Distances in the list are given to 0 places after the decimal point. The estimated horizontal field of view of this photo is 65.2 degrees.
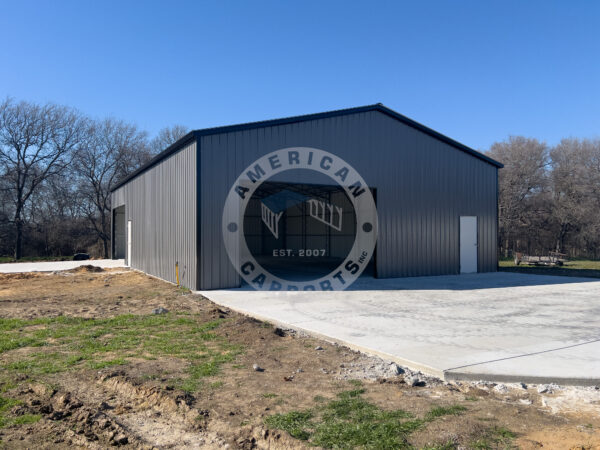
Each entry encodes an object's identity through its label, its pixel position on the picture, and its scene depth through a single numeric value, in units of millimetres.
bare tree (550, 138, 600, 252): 32719
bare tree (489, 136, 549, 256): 34844
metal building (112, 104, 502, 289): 12727
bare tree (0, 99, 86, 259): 30469
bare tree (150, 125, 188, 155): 41031
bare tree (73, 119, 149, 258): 34062
